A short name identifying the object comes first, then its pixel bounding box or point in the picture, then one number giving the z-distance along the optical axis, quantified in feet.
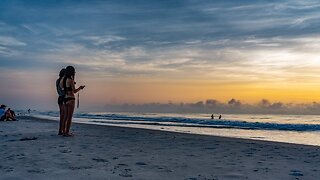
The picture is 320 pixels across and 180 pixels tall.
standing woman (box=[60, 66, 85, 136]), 41.71
